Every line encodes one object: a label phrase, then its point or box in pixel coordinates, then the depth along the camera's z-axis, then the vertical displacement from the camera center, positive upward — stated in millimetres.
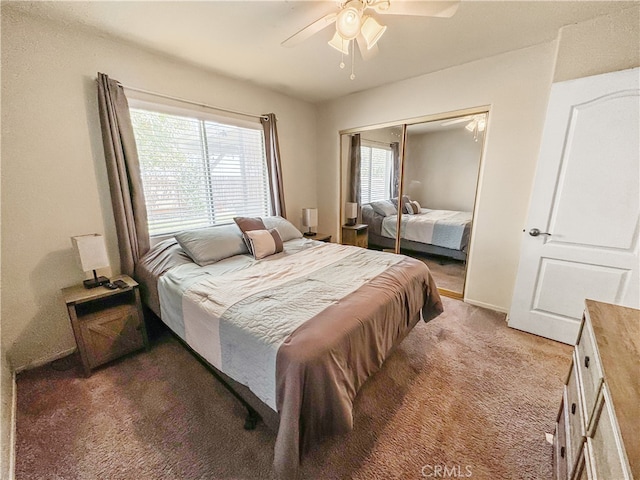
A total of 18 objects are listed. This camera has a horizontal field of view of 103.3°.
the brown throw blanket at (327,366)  1058 -839
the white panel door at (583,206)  1772 -159
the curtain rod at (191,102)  2176 +801
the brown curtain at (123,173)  1990 +93
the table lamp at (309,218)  3537 -468
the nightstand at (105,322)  1773 -998
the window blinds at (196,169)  2357 +161
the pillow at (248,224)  2574 -401
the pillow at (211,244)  2227 -538
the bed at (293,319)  1099 -728
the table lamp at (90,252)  1799 -483
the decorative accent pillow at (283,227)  2898 -487
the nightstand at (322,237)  3487 -722
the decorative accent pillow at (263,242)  2402 -555
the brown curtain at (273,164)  3154 +254
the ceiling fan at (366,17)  1338 +923
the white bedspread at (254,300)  1235 -682
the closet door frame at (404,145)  2561 +469
